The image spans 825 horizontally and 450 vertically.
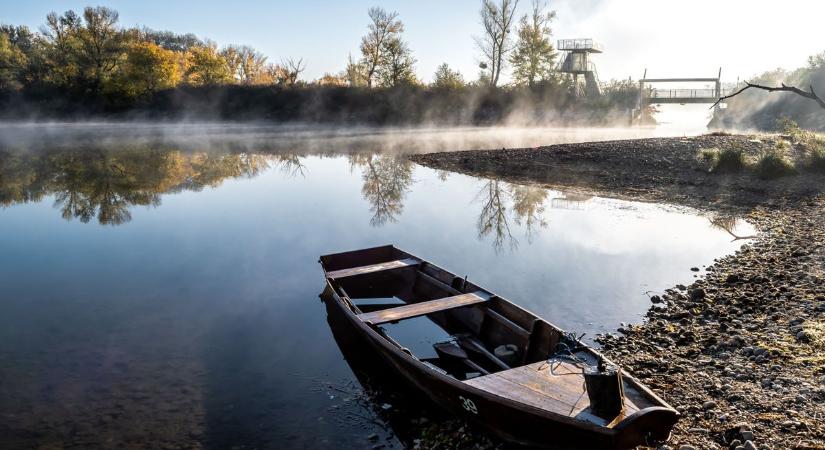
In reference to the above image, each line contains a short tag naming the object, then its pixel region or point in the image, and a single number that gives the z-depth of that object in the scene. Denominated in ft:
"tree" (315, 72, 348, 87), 255.35
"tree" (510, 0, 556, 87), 238.68
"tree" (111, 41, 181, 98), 238.68
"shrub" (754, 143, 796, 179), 74.02
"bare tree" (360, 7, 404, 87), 244.83
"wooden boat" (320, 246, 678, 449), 18.07
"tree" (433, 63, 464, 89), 243.68
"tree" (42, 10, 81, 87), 238.48
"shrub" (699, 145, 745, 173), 79.00
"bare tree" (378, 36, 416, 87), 246.06
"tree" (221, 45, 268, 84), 305.12
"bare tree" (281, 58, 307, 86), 258.65
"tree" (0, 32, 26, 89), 233.35
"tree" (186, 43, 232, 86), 266.36
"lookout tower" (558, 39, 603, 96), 223.30
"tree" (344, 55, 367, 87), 255.50
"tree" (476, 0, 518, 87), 237.25
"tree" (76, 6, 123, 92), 239.09
